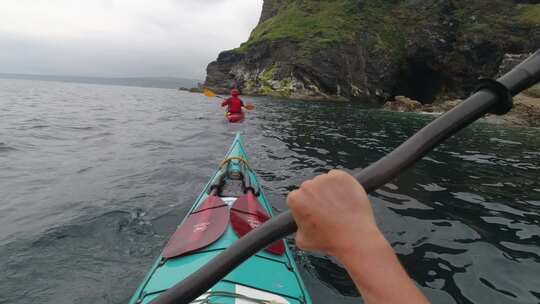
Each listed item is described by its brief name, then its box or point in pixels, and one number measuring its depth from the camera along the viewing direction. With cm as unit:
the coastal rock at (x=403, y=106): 3784
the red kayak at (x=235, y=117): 1683
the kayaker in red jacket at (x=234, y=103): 1649
